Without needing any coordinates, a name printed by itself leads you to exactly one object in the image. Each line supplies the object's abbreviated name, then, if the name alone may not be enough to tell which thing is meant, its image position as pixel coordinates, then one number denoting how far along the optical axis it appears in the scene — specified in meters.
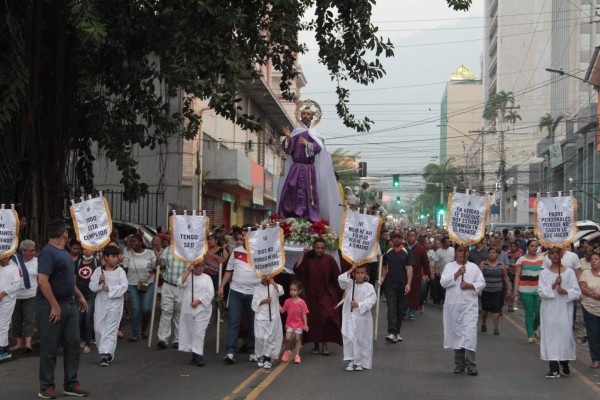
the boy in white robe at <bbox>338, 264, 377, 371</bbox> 12.62
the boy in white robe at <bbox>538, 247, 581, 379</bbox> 12.30
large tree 15.24
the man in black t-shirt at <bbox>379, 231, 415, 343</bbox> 16.08
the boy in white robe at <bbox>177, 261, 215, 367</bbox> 13.04
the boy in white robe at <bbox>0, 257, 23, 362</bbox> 13.39
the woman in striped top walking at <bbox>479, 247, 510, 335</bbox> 17.89
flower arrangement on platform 15.73
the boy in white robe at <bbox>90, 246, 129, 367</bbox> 12.95
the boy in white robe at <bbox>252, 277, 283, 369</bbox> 12.94
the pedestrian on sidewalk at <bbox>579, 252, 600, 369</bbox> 12.96
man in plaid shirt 14.98
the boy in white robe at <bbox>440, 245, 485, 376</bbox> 12.38
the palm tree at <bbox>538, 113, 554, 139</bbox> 70.94
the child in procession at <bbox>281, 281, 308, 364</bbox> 13.34
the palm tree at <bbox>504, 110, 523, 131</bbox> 96.32
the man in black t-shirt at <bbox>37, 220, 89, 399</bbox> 10.05
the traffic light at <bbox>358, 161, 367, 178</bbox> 50.00
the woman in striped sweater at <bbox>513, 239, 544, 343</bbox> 16.52
